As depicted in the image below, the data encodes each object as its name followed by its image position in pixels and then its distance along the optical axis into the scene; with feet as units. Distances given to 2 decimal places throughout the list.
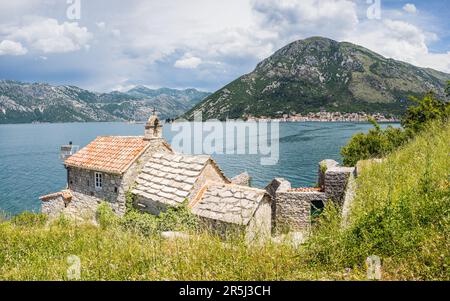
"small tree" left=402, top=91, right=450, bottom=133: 140.87
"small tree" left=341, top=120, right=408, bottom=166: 144.77
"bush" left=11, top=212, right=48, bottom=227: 79.91
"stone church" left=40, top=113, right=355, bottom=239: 61.31
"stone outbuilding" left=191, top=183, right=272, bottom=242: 56.13
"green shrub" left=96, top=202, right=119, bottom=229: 73.10
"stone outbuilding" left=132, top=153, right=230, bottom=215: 65.67
